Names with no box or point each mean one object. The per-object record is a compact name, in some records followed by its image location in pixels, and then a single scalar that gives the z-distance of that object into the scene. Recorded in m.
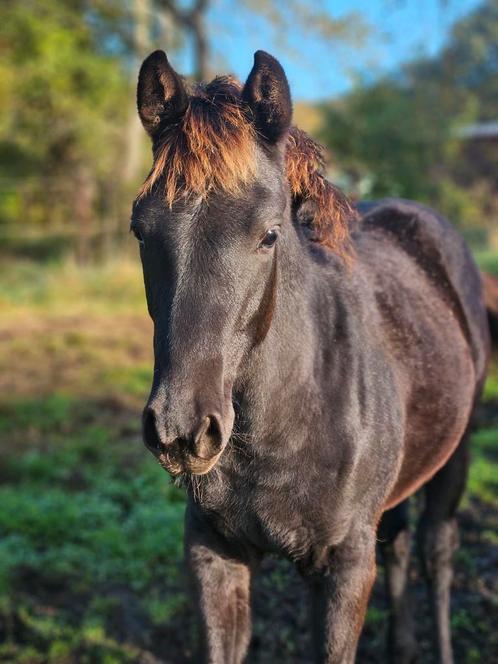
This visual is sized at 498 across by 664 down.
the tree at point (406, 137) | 20.52
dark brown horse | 1.87
